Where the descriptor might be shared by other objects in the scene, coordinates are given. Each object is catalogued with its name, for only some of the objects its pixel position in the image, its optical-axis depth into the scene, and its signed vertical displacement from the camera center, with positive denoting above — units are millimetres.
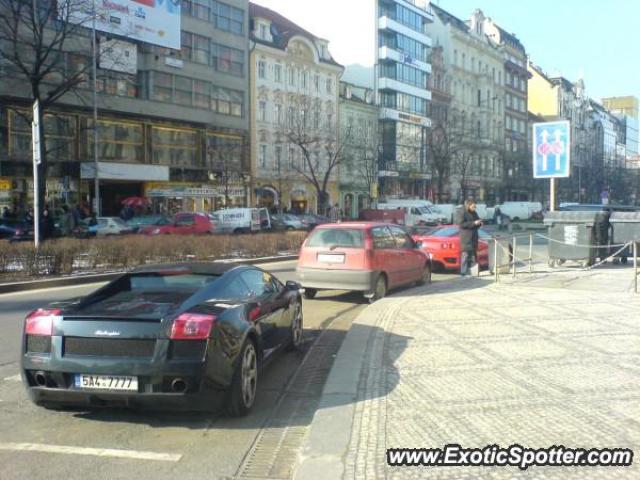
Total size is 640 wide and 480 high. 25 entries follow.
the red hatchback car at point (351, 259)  11797 -1076
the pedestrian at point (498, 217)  48375 -1152
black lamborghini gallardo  4883 -1191
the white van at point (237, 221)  37219 -1104
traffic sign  16516 +1406
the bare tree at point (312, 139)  51875 +5245
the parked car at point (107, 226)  32531 -1259
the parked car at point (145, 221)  34344 -1064
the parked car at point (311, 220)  43906 -1256
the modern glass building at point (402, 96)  66062 +11608
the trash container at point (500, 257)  15543 -1411
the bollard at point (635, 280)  11594 -1412
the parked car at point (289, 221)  42688 -1296
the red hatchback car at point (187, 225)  32750 -1228
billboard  40312 +12229
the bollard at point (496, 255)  14195 -1203
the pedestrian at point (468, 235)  14414 -762
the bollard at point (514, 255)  14552 -1216
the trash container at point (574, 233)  17156 -850
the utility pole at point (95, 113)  34781 +5266
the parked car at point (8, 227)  30911 -1245
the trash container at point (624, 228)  18125 -734
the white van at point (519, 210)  61834 -760
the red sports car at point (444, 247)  17708 -1246
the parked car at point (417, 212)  50062 -791
